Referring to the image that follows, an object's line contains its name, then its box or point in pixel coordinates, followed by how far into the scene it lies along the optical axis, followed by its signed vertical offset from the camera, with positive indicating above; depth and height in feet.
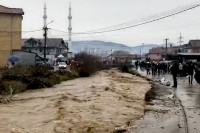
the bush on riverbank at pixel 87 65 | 152.46 -3.74
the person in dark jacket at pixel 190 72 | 91.50 -3.79
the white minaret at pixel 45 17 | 349.22 +37.72
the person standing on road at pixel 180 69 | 131.11 -4.25
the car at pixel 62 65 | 178.19 -4.59
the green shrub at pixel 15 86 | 76.46 -6.91
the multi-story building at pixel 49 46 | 307.58 +8.79
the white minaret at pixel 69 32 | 351.21 +23.34
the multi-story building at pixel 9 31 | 181.78 +12.57
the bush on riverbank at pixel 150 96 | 64.05 -7.24
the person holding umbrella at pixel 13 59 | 106.73 -1.00
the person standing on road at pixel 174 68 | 82.02 -2.47
